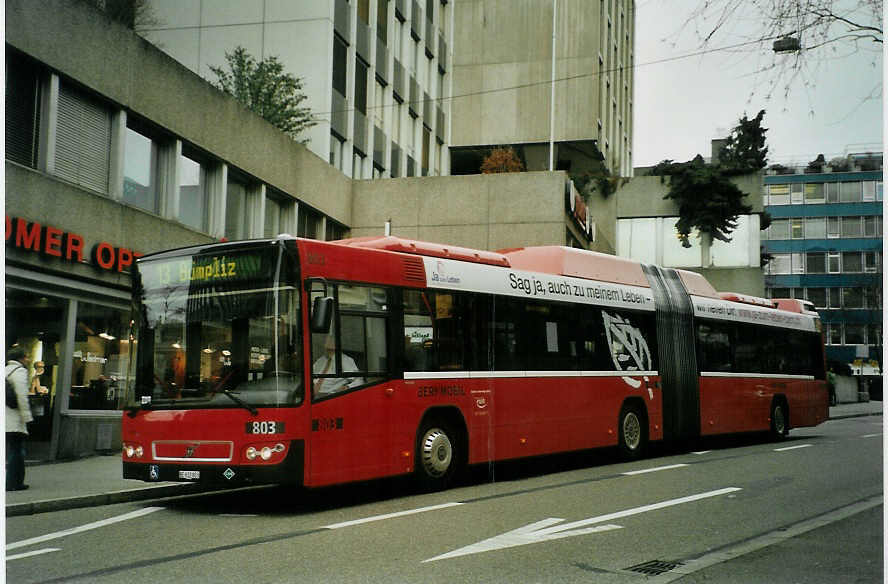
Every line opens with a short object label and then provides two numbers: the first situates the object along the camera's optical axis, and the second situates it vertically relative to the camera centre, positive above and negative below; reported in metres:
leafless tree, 8.27 +2.93
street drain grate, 6.97 -1.38
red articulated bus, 10.26 +0.14
